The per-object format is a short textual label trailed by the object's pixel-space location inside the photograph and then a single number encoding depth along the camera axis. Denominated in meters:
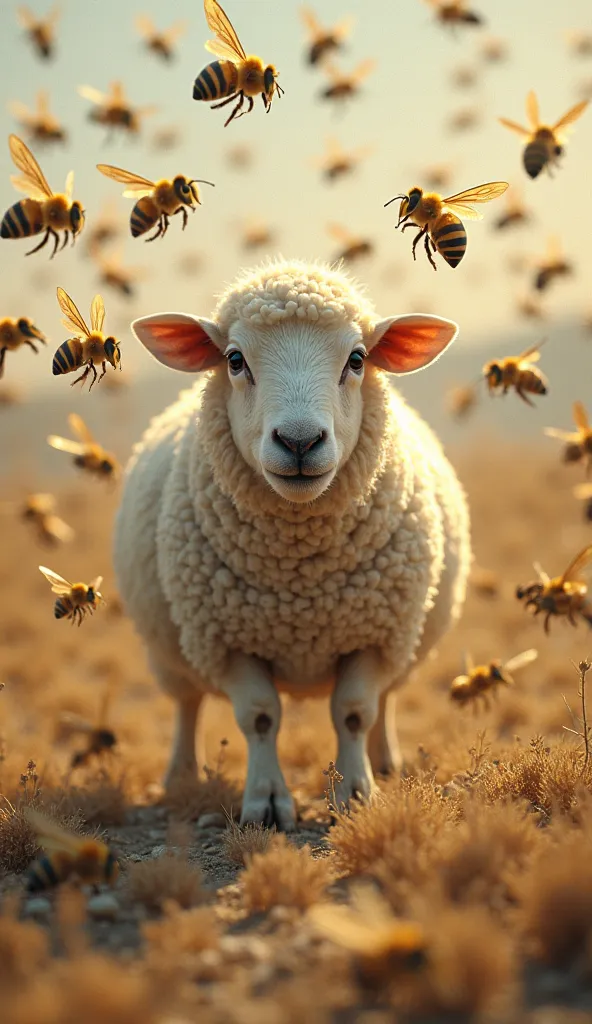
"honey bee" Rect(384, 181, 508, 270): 4.21
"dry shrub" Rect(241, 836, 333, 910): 3.09
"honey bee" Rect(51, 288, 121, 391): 4.25
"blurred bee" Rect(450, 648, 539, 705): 5.57
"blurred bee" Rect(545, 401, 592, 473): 5.29
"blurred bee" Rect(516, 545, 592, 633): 4.91
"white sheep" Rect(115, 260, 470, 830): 4.37
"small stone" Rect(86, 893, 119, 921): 3.06
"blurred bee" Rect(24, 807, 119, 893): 3.15
